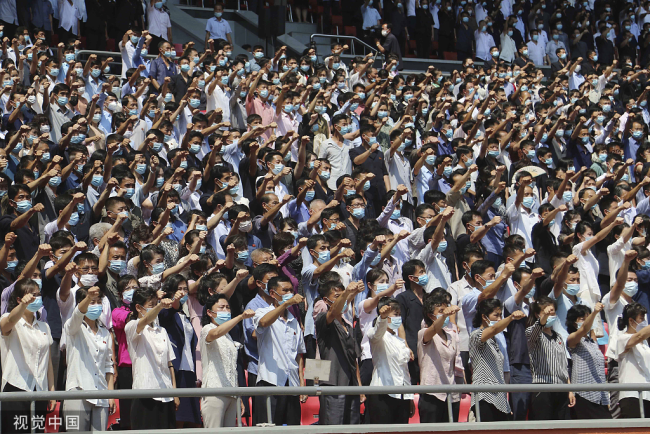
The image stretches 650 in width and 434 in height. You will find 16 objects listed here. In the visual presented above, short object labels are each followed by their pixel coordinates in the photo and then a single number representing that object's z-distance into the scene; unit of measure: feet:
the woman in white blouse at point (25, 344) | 42.86
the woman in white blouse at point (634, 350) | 48.91
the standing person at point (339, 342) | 46.60
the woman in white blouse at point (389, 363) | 44.47
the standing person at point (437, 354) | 46.47
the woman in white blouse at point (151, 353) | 43.55
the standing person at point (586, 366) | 47.09
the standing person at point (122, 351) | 46.62
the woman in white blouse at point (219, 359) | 43.04
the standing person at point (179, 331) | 47.37
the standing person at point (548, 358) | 46.39
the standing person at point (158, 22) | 107.14
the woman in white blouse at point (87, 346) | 43.52
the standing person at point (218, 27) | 110.93
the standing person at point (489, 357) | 45.65
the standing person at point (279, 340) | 46.32
